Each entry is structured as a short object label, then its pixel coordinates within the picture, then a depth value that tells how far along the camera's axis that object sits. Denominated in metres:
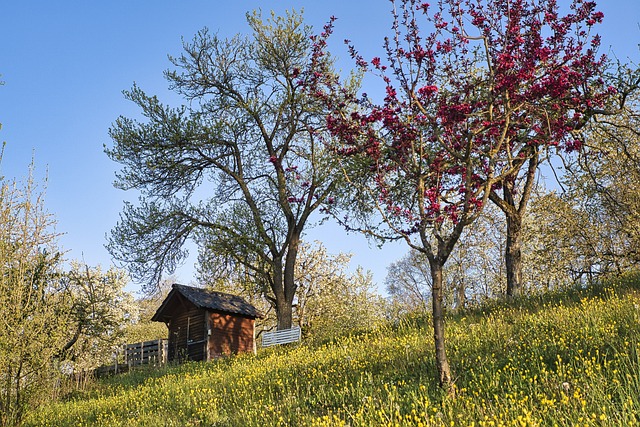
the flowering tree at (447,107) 8.22
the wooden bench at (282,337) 19.30
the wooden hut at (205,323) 26.53
